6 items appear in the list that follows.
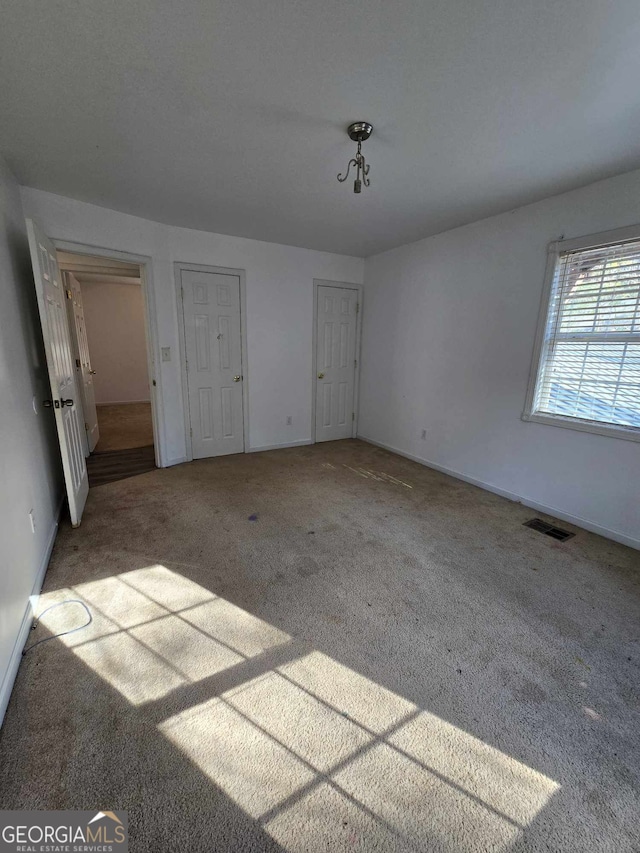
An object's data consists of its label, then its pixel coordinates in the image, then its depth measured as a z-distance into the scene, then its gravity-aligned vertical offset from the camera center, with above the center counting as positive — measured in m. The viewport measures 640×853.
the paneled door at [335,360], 4.67 -0.23
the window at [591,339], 2.44 +0.06
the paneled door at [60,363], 2.28 -0.18
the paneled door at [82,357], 3.85 -0.21
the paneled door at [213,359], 3.84 -0.21
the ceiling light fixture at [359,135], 1.87 +1.10
